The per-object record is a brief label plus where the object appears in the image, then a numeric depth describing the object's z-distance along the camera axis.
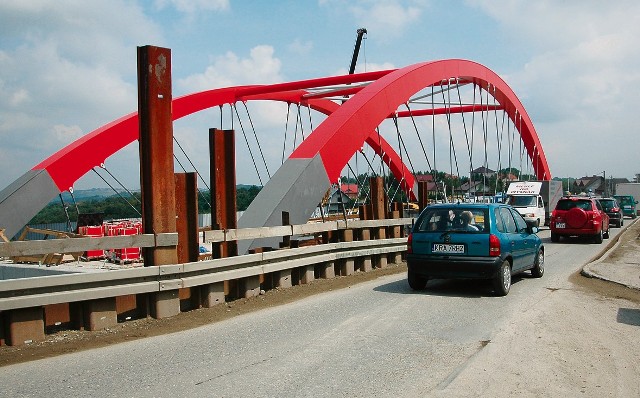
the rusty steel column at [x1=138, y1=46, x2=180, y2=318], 8.14
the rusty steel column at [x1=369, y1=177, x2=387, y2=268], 15.45
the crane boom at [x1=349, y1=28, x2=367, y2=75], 47.62
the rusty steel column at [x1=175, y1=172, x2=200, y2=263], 8.84
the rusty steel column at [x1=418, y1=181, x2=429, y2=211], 19.00
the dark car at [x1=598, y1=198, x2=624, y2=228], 35.69
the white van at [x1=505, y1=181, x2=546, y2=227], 31.80
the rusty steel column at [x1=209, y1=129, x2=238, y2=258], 10.35
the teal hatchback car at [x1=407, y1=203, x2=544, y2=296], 9.97
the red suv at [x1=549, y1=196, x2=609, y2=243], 23.28
